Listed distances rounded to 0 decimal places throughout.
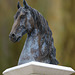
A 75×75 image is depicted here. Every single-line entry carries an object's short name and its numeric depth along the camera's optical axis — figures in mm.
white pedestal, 4507
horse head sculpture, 4747
